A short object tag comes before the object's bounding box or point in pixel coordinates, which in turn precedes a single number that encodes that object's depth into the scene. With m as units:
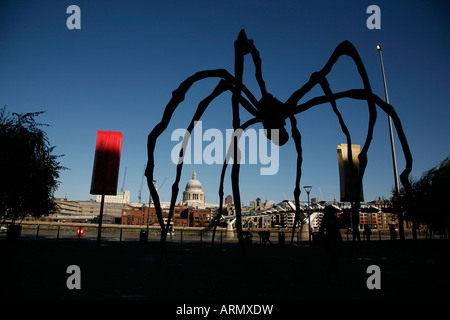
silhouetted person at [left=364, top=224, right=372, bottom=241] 23.01
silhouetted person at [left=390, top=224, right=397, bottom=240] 27.11
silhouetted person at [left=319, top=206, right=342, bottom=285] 5.31
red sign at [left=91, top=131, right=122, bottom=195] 15.18
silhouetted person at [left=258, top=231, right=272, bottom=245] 19.58
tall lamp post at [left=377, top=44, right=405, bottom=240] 20.47
